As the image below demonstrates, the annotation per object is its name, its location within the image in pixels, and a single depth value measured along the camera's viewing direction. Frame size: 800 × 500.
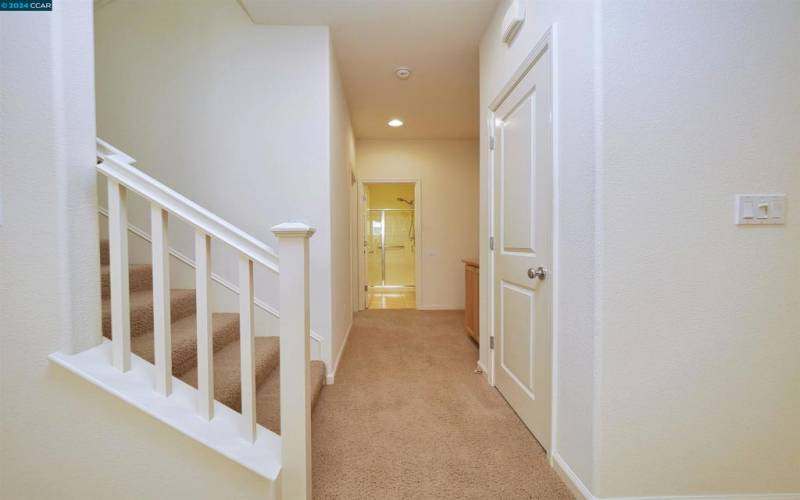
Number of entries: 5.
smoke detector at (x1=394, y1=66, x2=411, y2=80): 3.14
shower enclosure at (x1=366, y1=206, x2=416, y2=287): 8.14
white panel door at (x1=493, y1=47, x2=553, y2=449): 1.64
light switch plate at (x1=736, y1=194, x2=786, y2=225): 1.26
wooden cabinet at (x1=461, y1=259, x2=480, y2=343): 3.35
